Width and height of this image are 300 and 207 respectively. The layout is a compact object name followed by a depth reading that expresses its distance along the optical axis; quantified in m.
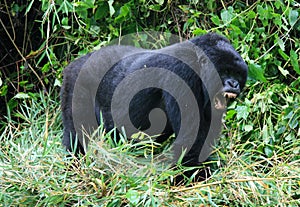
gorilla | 5.44
